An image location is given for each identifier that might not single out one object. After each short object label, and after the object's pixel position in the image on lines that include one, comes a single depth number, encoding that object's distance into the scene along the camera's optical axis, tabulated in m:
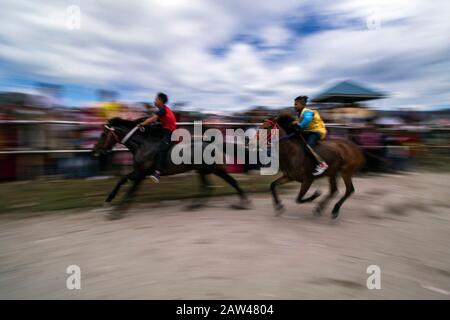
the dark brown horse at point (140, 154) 6.16
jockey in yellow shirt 6.21
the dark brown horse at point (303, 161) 6.20
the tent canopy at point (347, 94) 13.51
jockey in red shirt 6.23
